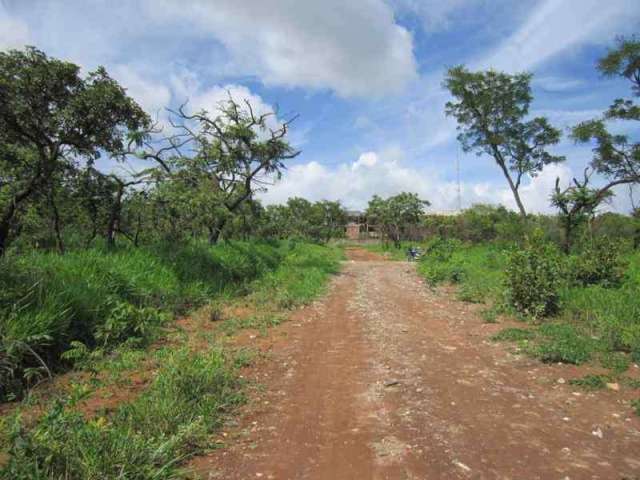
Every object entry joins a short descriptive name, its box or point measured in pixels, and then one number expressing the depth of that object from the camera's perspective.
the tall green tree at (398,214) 32.81
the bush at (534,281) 6.93
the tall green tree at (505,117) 18.38
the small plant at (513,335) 5.71
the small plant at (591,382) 4.05
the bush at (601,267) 8.17
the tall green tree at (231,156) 13.43
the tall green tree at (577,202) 13.80
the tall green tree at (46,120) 7.03
